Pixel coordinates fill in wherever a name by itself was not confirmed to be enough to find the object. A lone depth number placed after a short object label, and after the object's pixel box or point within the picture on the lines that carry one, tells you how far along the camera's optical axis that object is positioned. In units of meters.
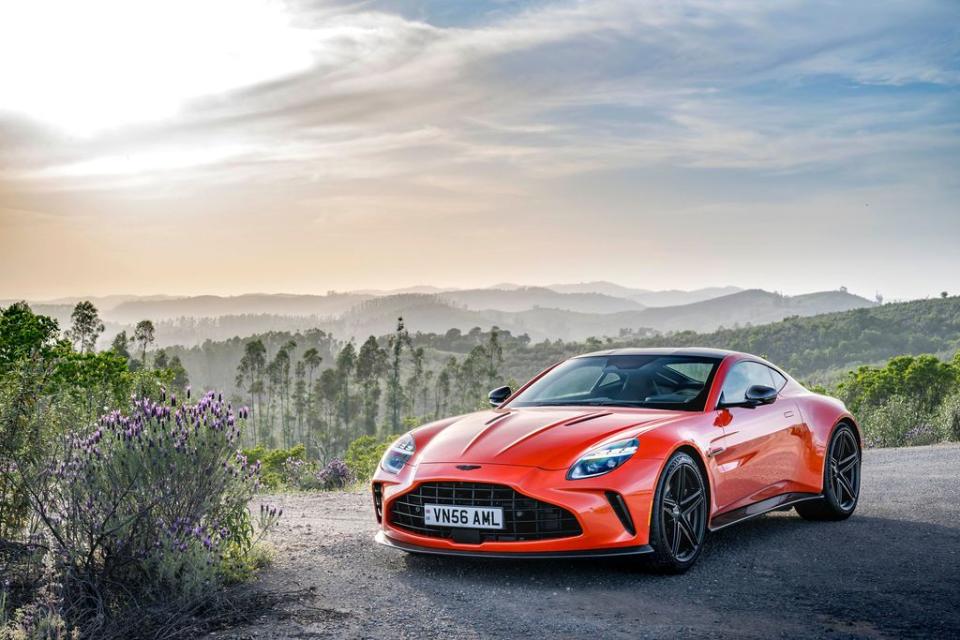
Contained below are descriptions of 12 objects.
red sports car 6.45
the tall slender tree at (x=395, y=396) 114.19
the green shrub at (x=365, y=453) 20.47
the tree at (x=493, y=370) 100.38
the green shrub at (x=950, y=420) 18.55
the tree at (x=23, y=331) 12.02
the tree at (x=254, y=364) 112.06
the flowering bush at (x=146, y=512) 6.02
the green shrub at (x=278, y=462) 18.48
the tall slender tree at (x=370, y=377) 118.69
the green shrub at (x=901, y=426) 19.34
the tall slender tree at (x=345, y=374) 114.93
